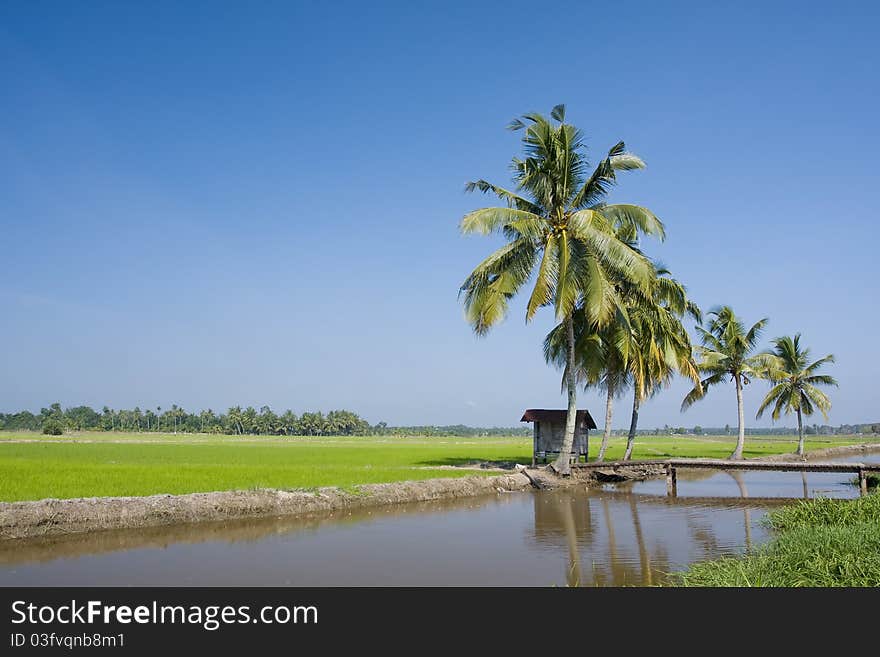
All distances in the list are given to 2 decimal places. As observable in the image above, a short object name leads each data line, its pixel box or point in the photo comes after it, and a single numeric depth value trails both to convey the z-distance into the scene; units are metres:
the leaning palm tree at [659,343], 23.39
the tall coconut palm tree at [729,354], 30.91
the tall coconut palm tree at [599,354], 22.62
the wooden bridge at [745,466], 18.22
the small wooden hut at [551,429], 24.83
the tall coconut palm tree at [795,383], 36.62
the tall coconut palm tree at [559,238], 18.53
